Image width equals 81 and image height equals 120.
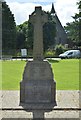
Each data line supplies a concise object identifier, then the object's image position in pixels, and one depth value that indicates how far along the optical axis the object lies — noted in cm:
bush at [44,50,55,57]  4447
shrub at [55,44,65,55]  4572
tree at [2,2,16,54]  4594
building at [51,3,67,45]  6312
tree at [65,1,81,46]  4062
